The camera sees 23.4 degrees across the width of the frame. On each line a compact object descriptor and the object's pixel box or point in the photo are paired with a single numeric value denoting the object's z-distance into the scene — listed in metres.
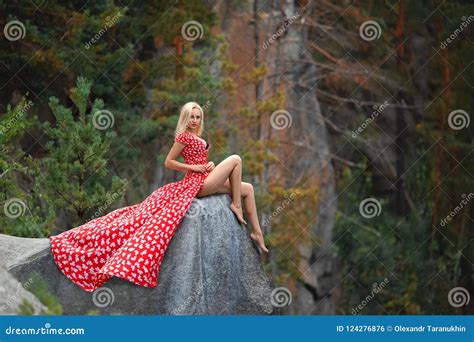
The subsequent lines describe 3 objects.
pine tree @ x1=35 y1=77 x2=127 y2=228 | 14.84
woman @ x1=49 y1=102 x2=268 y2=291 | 11.25
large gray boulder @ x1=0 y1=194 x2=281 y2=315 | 11.23
